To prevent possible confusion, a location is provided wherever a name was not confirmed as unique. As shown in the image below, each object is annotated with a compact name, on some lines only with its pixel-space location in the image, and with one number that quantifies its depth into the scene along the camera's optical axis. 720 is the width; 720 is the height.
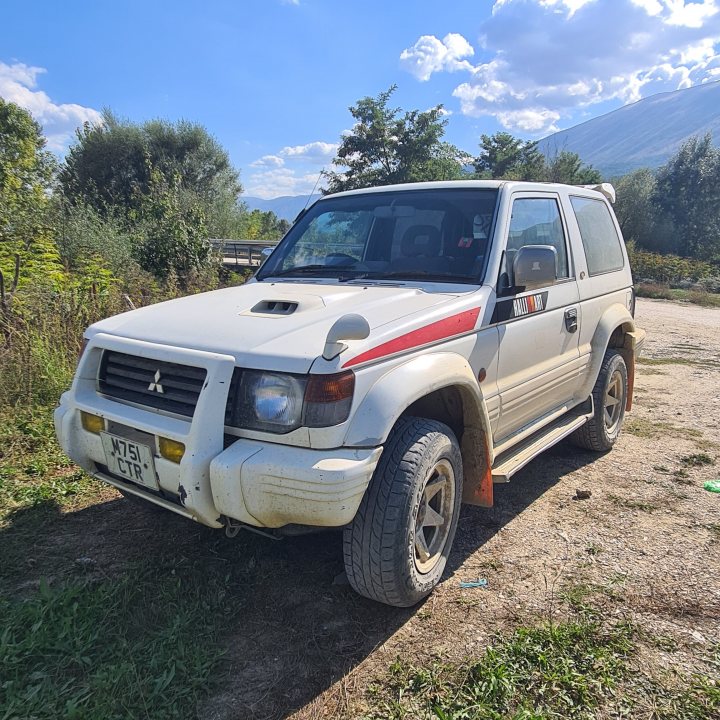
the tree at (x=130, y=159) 27.95
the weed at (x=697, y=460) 4.35
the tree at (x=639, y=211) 36.44
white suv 2.11
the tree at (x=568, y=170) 40.59
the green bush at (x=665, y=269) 23.56
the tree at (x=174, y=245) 10.02
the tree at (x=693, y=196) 35.31
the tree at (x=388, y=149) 29.86
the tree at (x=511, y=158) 38.19
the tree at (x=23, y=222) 6.93
